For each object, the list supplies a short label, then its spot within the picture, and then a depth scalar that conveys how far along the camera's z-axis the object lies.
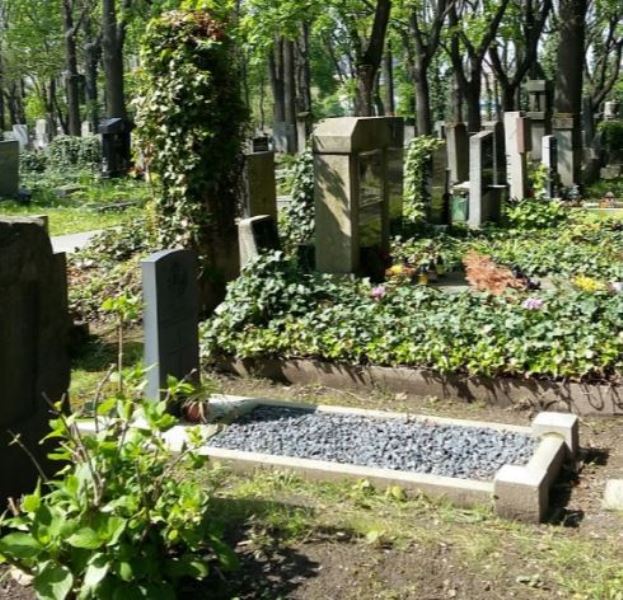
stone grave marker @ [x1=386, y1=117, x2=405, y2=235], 12.68
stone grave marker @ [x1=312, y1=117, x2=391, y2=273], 9.43
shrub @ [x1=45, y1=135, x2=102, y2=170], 30.53
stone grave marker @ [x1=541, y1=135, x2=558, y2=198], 17.42
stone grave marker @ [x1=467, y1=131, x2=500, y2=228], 14.34
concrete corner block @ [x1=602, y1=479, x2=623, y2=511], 4.93
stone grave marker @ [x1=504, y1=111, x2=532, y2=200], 16.61
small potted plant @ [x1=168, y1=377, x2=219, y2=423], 6.06
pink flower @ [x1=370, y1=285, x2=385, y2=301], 8.08
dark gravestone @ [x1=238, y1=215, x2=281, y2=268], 8.78
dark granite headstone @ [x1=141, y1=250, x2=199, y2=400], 5.93
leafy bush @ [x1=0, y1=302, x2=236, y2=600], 3.33
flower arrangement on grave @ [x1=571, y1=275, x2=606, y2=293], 8.71
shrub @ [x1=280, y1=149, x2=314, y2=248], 11.13
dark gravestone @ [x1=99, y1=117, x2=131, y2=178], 24.84
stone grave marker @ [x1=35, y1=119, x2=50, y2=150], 48.39
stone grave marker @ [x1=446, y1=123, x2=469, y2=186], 17.09
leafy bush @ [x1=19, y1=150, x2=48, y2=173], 29.79
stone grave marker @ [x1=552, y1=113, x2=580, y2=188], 19.45
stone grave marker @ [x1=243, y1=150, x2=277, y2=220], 10.55
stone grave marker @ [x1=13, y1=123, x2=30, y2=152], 41.06
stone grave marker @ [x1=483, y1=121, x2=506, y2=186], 15.63
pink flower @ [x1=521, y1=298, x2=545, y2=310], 7.16
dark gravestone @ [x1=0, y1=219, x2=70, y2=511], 4.15
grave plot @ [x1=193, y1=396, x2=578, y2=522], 4.93
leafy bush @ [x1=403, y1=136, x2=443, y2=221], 13.63
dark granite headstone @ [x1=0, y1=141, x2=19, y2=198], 19.14
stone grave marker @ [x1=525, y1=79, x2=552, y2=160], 22.50
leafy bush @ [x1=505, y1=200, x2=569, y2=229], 14.16
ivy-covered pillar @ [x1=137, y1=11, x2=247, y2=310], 8.60
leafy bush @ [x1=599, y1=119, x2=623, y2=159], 26.94
